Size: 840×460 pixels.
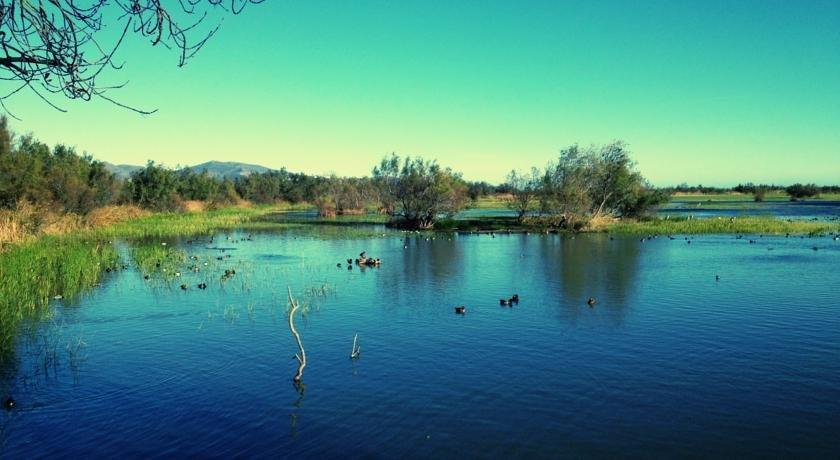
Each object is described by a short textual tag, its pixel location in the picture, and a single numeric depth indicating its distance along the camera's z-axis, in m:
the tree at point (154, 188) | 80.94
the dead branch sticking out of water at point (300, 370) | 15.01
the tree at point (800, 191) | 161.00
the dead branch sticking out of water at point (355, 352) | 17.05
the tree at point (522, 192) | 68.50
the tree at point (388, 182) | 69.94
